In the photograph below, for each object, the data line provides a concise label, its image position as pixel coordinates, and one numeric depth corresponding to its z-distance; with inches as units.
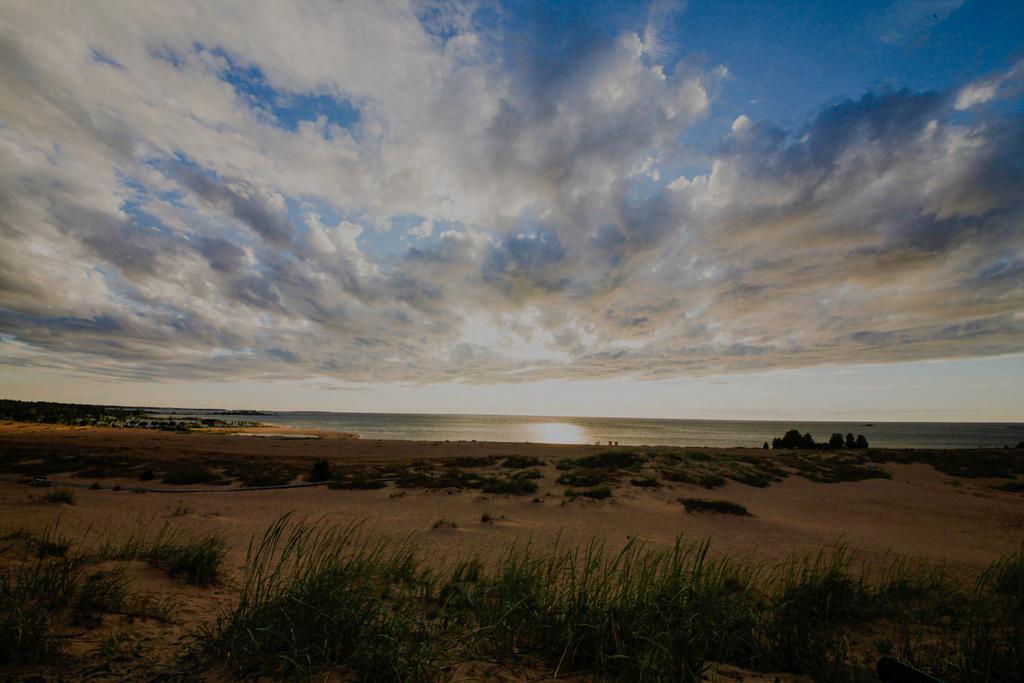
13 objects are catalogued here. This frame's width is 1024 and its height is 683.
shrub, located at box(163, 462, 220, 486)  793.6
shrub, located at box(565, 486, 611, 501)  689.5
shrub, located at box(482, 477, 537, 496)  742.5
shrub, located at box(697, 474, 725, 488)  819.3
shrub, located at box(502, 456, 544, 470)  1075.5
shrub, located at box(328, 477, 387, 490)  786.6
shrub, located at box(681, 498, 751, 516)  603.8
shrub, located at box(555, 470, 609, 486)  805.2
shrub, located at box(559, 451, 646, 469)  1042.0
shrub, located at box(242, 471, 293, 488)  805.1
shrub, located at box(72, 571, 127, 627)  174.1
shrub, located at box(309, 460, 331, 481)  885.2
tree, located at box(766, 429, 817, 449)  1882.1
